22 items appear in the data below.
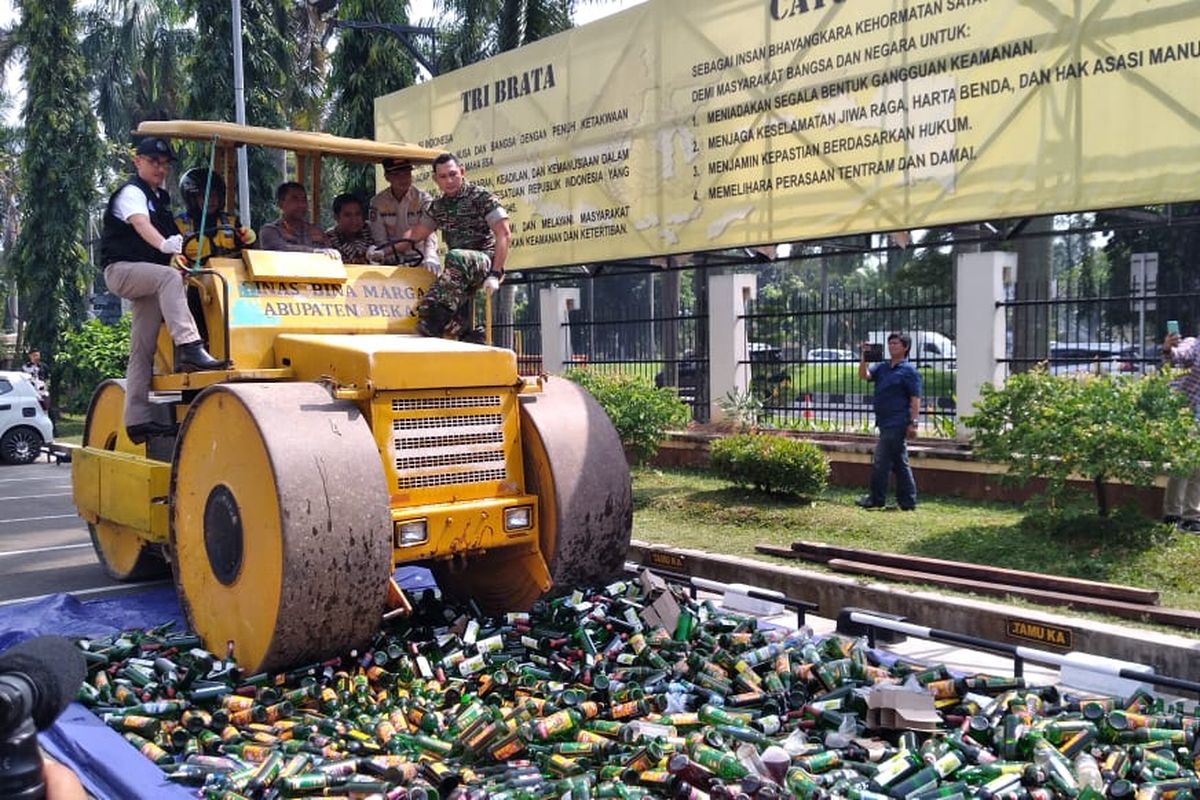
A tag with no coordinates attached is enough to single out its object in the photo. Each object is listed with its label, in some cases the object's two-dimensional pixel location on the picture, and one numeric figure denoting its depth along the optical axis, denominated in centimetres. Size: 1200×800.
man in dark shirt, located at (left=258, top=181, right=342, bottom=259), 755
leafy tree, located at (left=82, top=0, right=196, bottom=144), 4306
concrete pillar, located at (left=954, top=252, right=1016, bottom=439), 1089
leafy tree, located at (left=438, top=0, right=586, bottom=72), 2347
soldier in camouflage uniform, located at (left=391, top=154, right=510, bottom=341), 719
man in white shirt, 684
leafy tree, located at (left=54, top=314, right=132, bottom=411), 2305
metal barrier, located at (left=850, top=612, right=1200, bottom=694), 476
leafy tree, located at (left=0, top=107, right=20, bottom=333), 4031
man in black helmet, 716
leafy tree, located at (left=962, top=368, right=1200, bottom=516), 817
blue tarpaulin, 453
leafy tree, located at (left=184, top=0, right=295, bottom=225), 2567
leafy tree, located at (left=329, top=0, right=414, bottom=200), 2334
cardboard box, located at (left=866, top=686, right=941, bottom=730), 472
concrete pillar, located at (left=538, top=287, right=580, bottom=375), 1603
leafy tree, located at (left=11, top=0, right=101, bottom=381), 2705
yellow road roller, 548
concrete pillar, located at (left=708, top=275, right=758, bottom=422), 1341
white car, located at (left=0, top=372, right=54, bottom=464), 1930
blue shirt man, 1043
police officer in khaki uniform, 797
